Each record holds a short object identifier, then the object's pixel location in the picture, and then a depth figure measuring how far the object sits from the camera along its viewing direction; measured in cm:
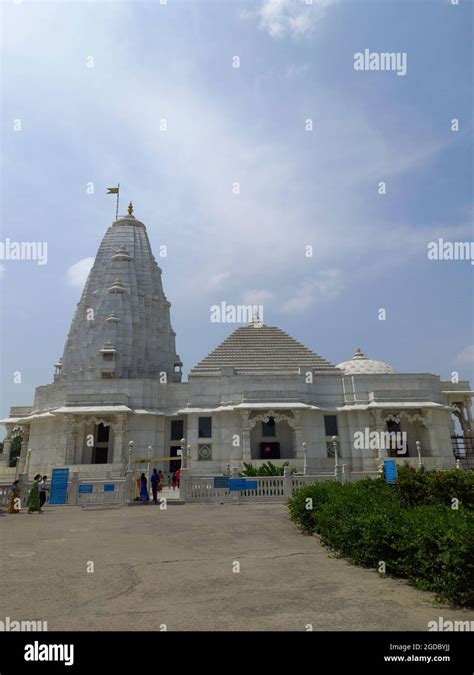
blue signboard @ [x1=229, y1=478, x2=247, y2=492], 2006
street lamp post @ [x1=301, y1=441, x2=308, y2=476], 2896
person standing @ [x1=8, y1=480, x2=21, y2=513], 1703
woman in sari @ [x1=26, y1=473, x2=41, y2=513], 1659
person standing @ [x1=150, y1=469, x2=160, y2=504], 1975
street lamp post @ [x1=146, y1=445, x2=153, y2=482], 2964
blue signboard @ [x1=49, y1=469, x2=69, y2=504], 1958
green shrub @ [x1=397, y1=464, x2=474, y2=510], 1179
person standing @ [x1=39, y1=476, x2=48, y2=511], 1798
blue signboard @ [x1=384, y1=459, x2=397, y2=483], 2336
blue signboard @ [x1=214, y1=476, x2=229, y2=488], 2044
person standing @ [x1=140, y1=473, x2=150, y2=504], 1978
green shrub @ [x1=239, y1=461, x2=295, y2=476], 2482
